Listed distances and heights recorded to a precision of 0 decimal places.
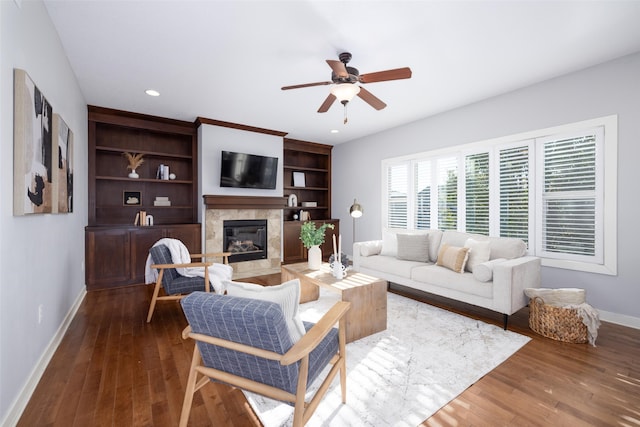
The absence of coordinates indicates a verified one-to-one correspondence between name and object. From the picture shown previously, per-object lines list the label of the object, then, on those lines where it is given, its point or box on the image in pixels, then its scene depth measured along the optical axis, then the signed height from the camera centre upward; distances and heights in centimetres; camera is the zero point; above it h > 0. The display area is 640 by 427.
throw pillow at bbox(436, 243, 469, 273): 321 -54
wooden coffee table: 254 -80
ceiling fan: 233 +114
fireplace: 498 -50
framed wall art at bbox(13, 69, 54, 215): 156 +38
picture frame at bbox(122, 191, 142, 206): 470 +21
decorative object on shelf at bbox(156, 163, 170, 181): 478 +64
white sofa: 275 -64
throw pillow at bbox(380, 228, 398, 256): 422 -50
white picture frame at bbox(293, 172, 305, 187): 641 +72
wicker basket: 246 -100
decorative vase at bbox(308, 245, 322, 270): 329 -54
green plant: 320 -27
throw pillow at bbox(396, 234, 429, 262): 381 -49
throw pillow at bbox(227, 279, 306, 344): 133 -40
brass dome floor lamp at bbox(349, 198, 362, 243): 438 +2
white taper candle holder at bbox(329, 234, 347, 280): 288 -59
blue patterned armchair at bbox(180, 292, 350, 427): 118 -59
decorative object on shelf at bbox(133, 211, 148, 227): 450 -13
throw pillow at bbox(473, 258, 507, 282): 282 -60
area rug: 163 -115
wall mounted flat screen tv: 483 +71
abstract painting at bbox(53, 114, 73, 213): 223 +40
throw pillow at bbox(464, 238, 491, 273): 316 -46
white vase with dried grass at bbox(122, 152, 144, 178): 453 +80
